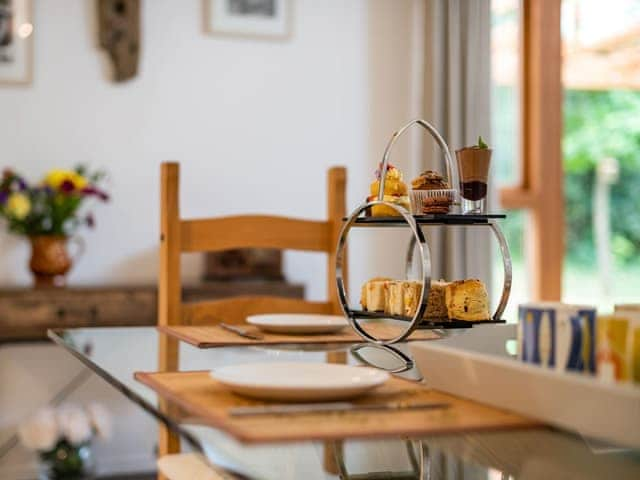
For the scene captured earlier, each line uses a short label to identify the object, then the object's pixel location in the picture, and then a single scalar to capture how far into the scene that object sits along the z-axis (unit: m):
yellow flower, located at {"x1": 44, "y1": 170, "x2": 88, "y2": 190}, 3.48
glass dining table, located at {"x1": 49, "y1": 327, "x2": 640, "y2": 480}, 0.77
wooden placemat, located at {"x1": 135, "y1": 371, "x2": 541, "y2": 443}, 0.85
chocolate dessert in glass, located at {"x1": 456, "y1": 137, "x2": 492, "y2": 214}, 1.34
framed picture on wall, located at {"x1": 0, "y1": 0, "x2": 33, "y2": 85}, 3.64
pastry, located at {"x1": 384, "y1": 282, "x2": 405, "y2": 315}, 1.36
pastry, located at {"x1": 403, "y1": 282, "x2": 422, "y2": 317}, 1.32
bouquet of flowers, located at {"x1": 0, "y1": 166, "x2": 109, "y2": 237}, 3.46
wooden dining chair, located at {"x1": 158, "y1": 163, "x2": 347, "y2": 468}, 1.97
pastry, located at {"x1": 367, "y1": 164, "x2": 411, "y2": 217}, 1.50
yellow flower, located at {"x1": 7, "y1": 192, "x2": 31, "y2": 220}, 3.42
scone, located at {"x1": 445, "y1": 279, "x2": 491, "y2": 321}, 1.30
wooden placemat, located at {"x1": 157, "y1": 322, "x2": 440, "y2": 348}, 1.55
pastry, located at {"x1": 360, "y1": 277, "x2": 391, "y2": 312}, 1.43
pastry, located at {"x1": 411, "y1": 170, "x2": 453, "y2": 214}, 1.35
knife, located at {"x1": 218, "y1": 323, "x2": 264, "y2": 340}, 1.59
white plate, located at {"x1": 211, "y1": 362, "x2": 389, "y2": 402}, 0.96
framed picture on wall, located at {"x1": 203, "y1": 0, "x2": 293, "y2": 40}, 3.91
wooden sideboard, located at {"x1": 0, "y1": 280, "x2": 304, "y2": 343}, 3.31
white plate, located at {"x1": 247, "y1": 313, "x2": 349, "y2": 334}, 1.68
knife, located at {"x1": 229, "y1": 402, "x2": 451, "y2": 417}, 0.92
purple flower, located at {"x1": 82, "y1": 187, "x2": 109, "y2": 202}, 3.50
